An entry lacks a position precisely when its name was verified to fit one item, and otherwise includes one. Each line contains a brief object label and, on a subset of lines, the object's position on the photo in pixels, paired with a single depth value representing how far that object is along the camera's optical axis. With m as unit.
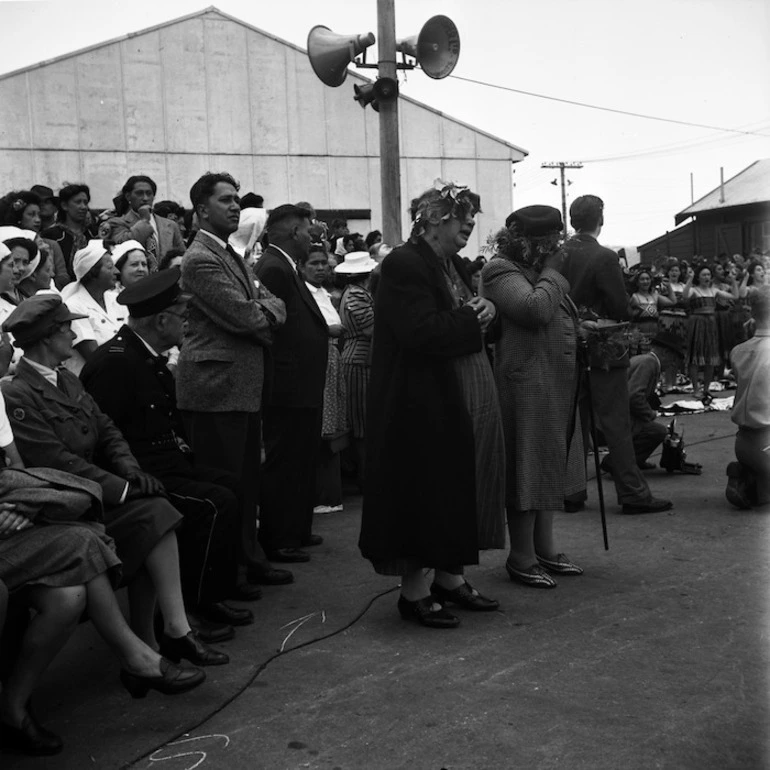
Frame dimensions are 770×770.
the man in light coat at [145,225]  8.27
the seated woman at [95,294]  5.93
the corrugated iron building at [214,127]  21.22
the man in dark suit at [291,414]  6.23
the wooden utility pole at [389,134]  10.88
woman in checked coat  5.50
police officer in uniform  4.66
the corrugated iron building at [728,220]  37.84
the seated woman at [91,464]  4.23
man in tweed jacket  5.46
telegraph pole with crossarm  58.44
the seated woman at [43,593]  3.71
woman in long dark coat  4.92
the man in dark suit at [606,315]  7.15
